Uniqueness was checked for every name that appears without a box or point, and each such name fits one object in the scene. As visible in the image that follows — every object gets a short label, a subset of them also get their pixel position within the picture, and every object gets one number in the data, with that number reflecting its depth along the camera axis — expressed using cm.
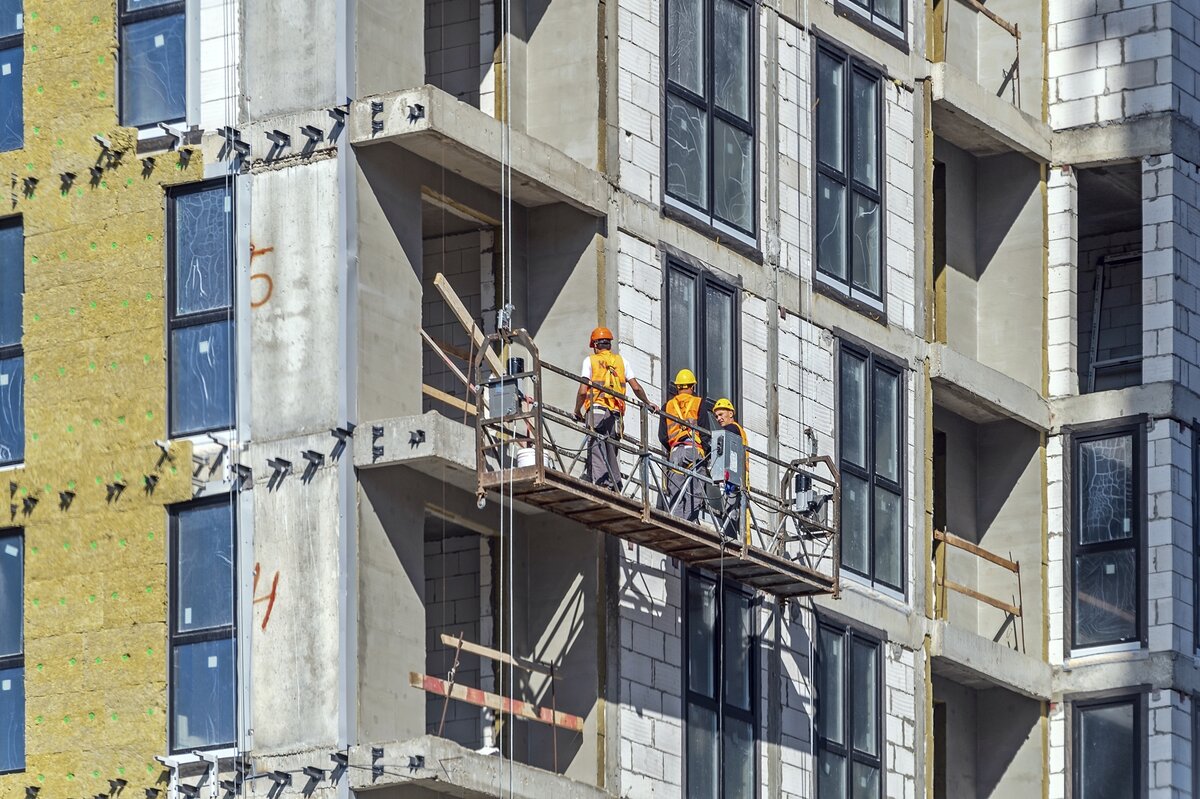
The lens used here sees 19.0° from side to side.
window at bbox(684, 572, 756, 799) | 4478
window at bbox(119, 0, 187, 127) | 4212
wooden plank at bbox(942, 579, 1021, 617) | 5222
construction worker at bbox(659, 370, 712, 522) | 4297
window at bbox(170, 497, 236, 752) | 4003
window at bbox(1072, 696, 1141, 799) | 5241
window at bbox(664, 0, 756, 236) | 4631
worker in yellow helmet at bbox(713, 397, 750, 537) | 4306
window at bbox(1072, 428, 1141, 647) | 5322
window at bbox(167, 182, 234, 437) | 4109
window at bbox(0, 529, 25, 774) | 4128
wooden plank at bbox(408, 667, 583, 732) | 4078
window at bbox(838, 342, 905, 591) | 4925
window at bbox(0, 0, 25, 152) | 4312
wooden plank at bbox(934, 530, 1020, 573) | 5200
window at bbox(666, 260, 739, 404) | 4562
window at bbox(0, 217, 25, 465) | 4222
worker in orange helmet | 4175
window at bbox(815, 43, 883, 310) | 4972
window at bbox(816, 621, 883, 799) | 4778
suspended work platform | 4016
